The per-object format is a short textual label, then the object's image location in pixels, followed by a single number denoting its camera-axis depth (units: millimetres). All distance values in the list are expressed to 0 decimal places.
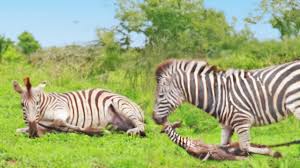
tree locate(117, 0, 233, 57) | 24422
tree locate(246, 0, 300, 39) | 25922
